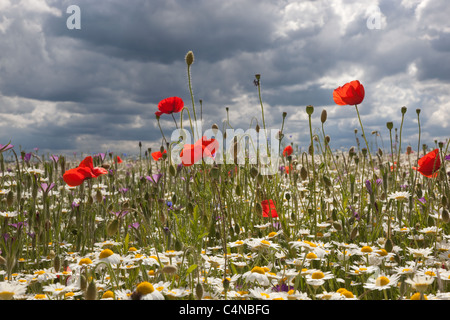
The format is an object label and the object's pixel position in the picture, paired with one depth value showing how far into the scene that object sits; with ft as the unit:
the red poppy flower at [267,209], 4.62
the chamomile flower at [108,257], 3.47
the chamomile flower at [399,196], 4.15
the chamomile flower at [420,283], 3.22
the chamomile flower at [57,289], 3.37
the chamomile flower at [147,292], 3.07
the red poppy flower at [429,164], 4.55
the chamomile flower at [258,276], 3.35
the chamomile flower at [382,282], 3.31
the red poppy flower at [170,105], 4.88
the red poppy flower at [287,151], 5.60
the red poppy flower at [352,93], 4.48
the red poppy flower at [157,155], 5.71
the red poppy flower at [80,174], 4.08
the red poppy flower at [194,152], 4.27
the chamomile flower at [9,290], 3.24
